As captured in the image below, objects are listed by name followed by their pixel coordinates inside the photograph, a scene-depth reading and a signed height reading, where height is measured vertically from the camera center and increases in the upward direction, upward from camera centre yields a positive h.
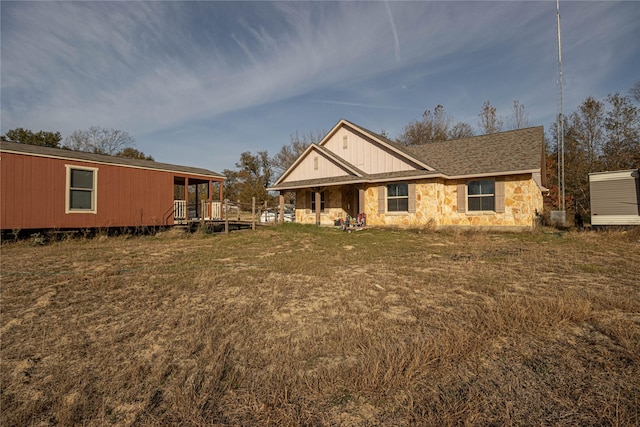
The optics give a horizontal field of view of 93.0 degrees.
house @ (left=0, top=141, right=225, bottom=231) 10.79 +1.27
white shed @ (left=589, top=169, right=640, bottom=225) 12.14 +0.77
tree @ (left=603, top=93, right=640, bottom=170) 25.62 +6.53
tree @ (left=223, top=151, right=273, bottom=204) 50.41 +7.88
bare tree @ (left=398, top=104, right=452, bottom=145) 37.19 +10.69
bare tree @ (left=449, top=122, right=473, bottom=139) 36.68 +10.47
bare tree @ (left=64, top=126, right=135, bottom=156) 37.59 +9.47
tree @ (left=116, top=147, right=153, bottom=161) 39.25 +8.81
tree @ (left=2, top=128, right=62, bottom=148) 32.88 +9.28
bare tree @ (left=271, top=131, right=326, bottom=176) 43.41 +9.58
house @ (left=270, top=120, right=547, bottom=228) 14.74 +2.05
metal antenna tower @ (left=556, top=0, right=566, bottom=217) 21.27 +7.46
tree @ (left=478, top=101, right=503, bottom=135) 34.25 +11.03
